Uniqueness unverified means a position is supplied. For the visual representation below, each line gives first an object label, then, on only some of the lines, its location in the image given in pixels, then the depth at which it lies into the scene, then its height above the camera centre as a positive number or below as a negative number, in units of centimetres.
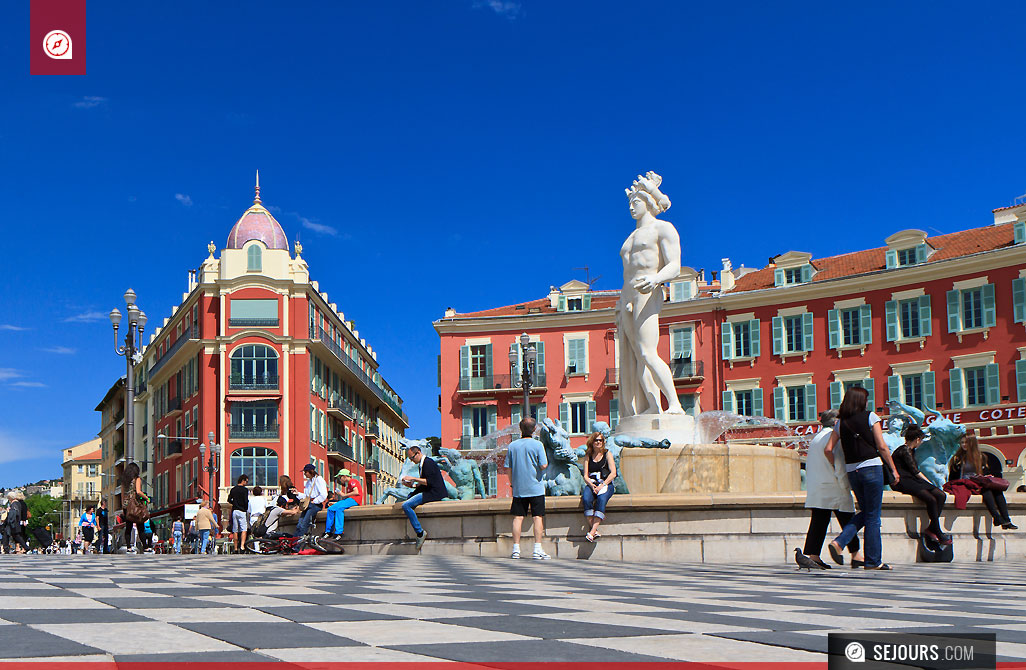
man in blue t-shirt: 1263 -37
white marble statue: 1549 +197
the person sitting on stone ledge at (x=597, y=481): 1269 -38
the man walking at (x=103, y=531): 2509 -164
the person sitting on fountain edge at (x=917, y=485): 1216 -48
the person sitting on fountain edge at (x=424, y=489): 1441 -50
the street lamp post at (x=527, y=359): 2511 +193
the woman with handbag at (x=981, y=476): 1316 -44
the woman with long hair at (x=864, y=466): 939 -21
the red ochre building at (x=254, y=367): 5831 +441
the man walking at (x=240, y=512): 1777 -91
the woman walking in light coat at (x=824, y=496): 955 -45
